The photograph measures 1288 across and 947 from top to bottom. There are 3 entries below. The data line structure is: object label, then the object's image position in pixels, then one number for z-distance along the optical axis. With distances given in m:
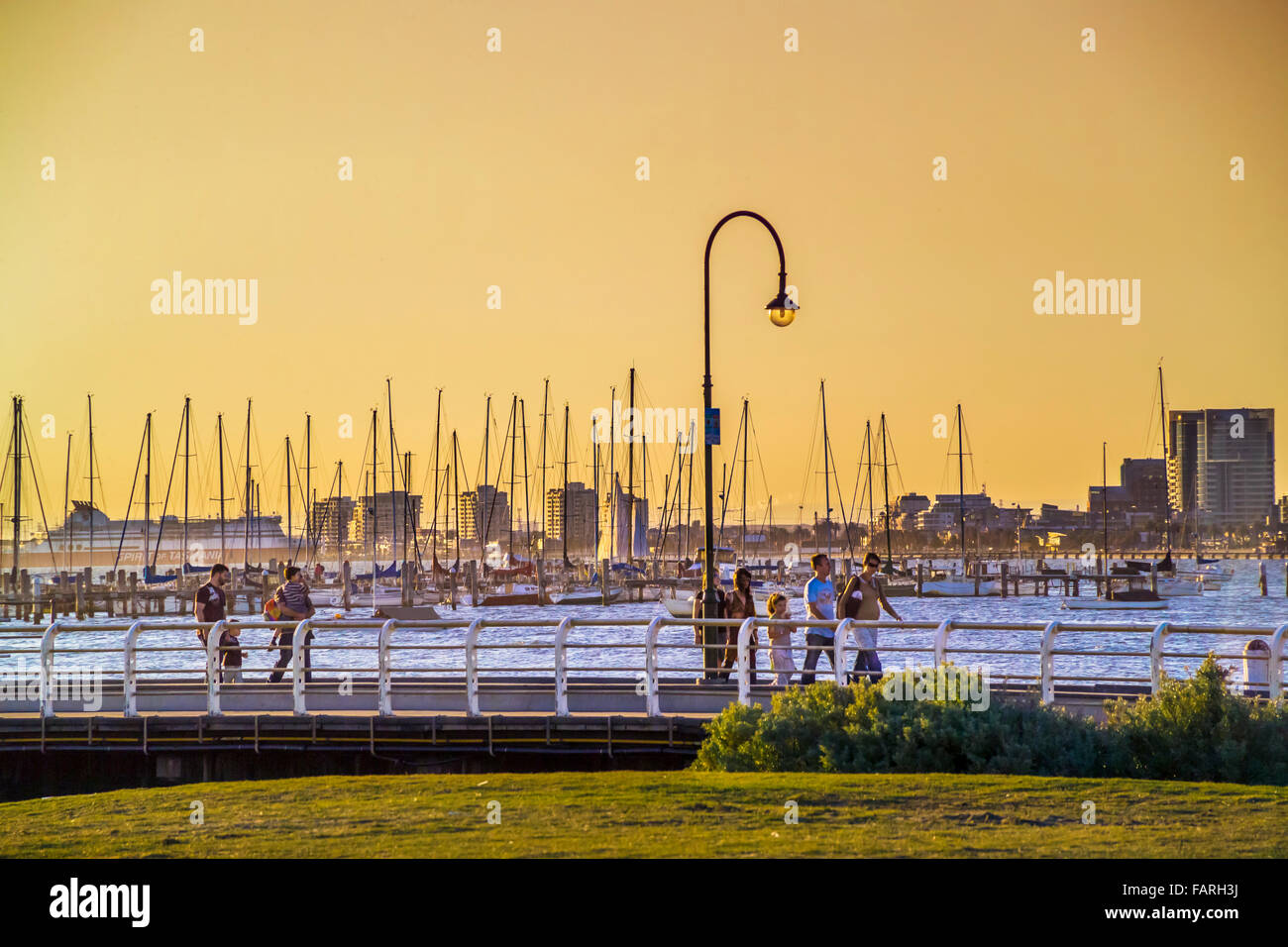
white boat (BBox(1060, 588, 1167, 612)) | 120.76
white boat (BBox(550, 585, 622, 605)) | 113.06
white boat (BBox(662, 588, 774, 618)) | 89.94
